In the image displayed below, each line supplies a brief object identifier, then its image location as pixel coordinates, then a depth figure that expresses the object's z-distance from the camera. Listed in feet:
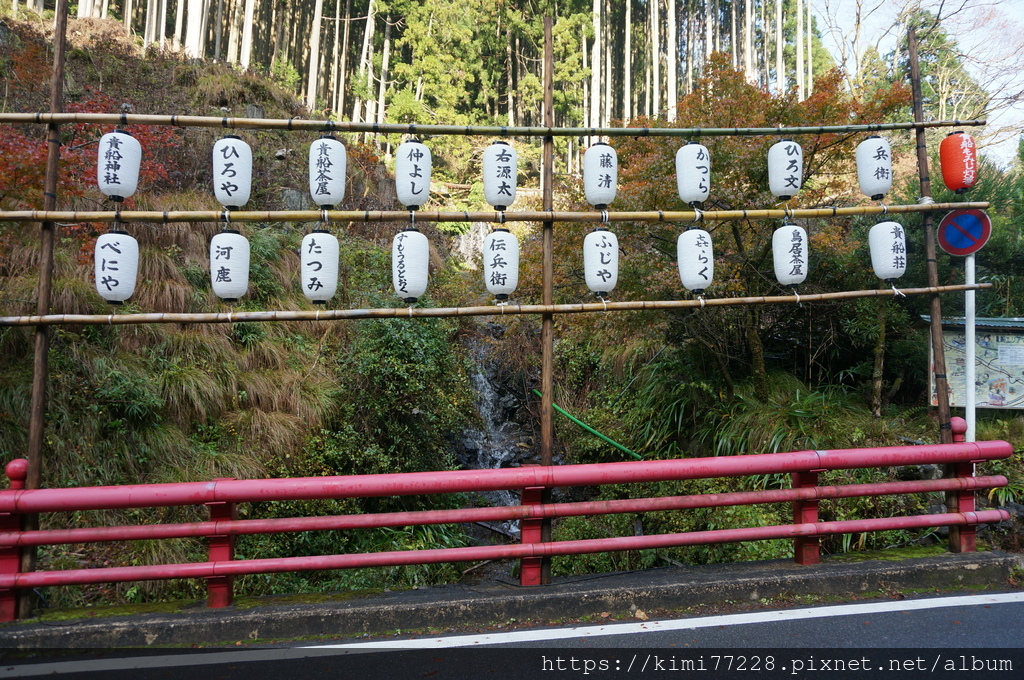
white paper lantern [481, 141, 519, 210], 15.47
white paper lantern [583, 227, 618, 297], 15.88
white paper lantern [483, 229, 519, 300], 15.62
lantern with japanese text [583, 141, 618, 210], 15.80
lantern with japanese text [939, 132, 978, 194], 16.74
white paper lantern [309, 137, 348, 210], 15.12
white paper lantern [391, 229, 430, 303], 15.53
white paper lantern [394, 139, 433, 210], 15.25
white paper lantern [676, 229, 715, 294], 16.38
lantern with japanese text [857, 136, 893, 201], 16.90
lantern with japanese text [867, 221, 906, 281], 16.93
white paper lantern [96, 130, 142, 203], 14.34
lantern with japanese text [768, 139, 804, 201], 16.77
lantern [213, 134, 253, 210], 14.85
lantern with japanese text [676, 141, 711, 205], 16.55
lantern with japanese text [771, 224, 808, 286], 16.83
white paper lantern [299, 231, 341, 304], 15.26
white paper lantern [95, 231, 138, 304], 14.33
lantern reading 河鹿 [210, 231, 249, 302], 14.98
